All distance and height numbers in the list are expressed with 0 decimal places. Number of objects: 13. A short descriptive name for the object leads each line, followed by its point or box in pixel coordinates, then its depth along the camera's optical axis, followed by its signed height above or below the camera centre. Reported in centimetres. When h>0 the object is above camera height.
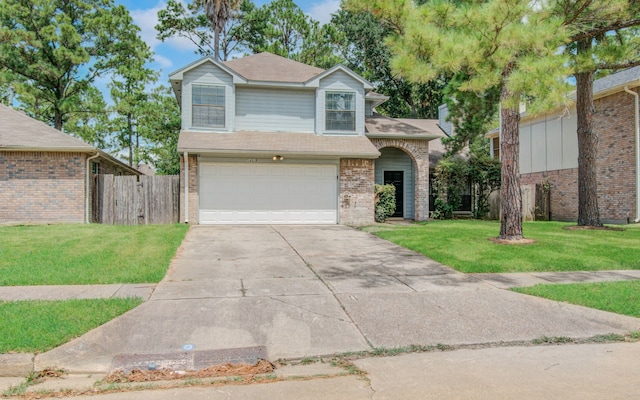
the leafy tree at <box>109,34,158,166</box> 2711 +771
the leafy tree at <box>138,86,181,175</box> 2798 +506
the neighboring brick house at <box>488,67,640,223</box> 1512 +203
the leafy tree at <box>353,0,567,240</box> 790 +303
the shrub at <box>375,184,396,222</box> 1681 +7
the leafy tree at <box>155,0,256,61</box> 2898 +1217
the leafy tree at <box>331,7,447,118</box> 3200 +1046
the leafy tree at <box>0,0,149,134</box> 2294 +885
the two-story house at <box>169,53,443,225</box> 1498 +212
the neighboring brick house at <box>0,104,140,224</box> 1406 +90
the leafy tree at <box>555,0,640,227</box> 906 +386
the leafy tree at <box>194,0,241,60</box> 2491 +1130
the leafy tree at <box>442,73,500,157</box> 1945 +423
